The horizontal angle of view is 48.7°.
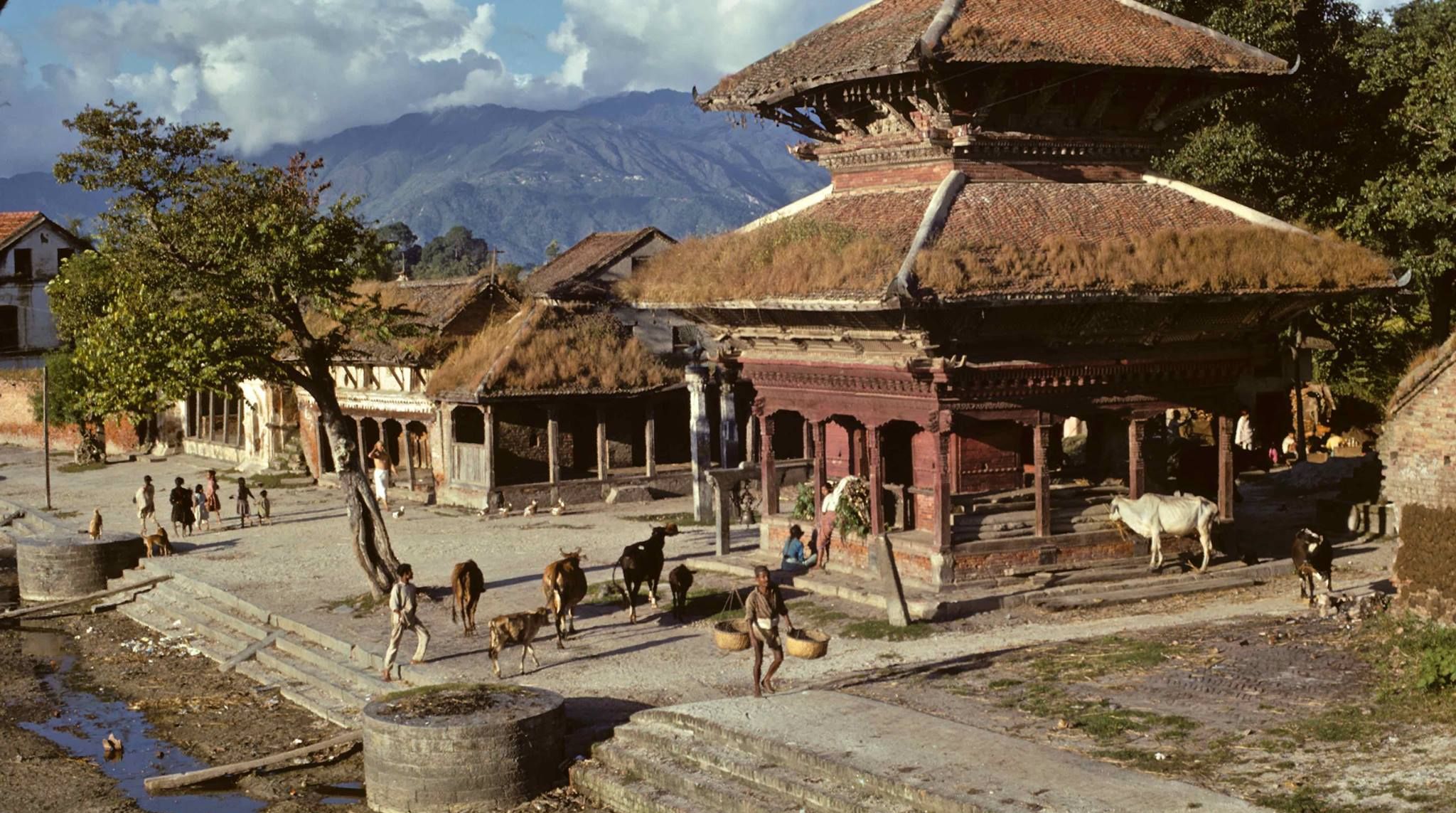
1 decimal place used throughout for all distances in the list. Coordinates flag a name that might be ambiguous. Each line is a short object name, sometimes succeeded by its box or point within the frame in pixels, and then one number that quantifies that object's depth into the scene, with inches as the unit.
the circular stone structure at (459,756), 654.5
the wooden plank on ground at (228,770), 719.7
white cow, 922.7
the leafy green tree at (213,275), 1002.1
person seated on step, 979.3
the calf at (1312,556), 839.1
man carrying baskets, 698.8
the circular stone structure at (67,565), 1222.3
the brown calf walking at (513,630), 781.9
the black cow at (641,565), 908.6
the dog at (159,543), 1267.2
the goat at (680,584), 909.2
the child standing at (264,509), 1432.1
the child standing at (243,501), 1424.7
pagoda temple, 880.9
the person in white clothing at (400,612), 805.9
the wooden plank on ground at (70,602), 1146.7
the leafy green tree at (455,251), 5951.8
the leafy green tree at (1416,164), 1194.0
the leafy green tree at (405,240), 5850.4
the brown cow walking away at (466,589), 876.0
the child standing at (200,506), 1421.0
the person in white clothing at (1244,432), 1546.5
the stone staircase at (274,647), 839.1
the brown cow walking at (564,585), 852.6
